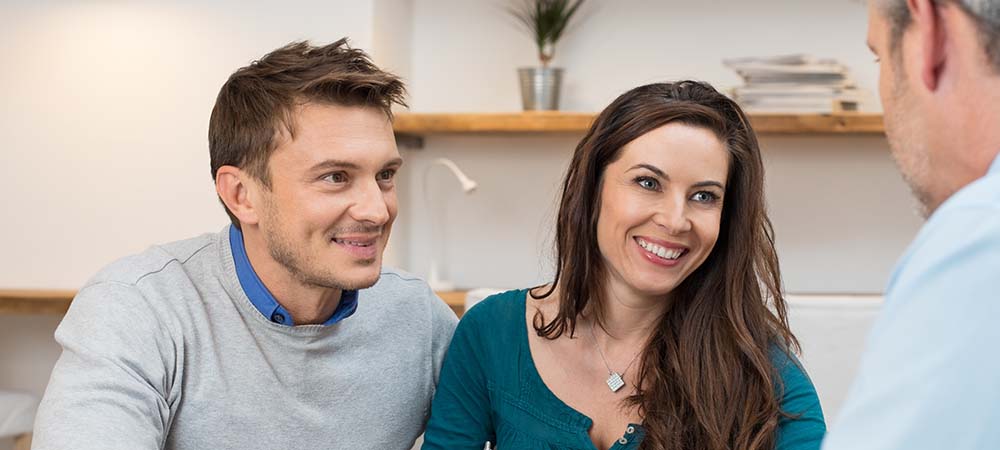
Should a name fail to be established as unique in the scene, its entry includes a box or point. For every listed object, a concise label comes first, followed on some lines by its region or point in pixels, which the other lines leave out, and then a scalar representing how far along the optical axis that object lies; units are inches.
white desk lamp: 135.2
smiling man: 63.4
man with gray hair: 24.7
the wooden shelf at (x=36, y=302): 131.3
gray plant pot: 135.5
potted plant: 135.6
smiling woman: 67.9
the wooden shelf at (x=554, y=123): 127.3
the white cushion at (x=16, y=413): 122.3
